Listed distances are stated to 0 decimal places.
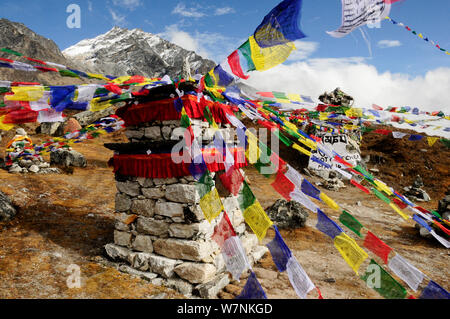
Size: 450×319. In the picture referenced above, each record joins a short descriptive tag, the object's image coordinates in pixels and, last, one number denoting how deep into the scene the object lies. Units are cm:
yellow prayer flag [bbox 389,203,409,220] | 353
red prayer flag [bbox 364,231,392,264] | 292
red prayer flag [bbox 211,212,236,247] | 338
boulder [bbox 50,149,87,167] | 1227
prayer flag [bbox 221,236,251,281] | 303
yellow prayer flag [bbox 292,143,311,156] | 386
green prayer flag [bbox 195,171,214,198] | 351
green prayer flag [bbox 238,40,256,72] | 281
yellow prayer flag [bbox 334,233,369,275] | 278
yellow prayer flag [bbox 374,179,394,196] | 361
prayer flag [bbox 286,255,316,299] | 274
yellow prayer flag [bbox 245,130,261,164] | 335
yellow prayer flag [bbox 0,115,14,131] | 333
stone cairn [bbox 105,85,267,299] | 398
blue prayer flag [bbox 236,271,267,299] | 288
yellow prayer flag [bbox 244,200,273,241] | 308
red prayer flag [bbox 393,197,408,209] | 379
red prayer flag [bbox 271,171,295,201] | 318
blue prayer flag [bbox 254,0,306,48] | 241
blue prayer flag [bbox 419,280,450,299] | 242
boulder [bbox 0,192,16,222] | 580
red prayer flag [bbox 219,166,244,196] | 361
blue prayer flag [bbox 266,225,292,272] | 295
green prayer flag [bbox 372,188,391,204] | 346
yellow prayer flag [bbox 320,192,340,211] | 298
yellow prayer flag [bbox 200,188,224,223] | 335
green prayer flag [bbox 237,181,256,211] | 327
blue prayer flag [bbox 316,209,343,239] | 289
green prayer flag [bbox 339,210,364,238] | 302
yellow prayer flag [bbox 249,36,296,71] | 266
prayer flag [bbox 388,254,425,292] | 271
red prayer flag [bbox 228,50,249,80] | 293
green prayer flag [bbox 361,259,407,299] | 250
